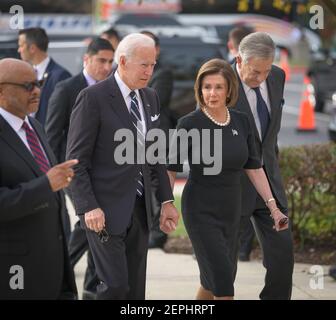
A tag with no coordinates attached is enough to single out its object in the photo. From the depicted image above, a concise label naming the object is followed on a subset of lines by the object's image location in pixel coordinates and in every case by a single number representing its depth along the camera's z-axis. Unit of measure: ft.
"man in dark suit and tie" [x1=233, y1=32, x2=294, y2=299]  44.68
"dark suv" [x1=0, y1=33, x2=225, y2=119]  102.01
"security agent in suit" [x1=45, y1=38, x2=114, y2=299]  52.75
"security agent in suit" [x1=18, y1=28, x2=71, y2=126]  60.29
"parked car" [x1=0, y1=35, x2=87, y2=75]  101.76
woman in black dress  41.81
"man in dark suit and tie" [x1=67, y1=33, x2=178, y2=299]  39.50
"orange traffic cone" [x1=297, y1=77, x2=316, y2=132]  145.69
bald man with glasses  32.58
